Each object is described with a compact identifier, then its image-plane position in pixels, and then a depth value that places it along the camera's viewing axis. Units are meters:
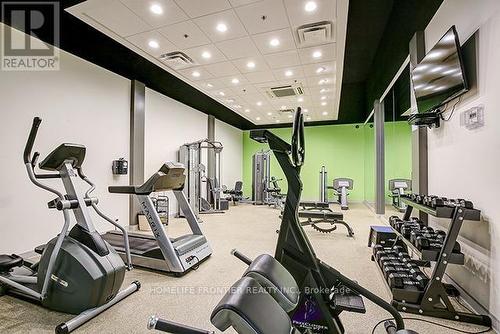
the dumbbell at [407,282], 2.15
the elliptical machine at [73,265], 1.99
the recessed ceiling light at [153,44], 3.75
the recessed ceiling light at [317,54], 4.17
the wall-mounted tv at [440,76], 2.22
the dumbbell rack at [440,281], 1.92
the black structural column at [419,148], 3.20
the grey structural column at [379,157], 6.21
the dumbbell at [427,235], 2.21
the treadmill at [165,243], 2.84
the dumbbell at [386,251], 2.82
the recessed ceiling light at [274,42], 3.78
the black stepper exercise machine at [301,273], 1.53
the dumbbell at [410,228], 2.44
